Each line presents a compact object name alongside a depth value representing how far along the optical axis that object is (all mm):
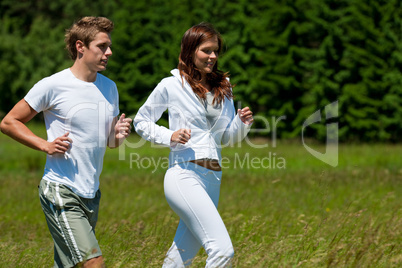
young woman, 8562
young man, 8078
